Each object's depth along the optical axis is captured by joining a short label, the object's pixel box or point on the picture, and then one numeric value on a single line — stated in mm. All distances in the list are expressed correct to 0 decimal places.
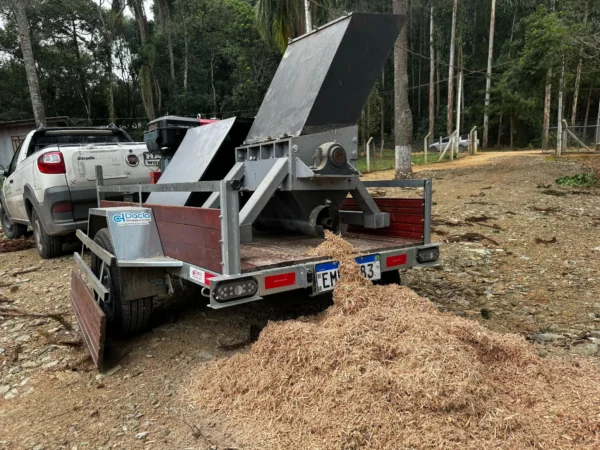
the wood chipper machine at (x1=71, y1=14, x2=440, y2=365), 2984
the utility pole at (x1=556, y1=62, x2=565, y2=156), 19647
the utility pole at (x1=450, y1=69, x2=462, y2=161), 29216
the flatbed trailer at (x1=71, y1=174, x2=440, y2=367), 2793
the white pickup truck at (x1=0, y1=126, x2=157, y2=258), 6191
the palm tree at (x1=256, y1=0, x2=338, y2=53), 15914
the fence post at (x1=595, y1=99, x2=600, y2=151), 21028
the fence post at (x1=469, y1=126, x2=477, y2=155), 25922
